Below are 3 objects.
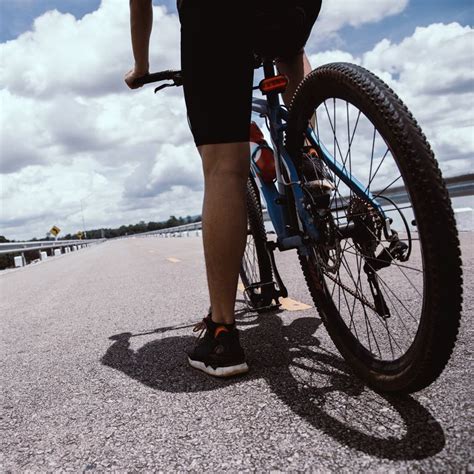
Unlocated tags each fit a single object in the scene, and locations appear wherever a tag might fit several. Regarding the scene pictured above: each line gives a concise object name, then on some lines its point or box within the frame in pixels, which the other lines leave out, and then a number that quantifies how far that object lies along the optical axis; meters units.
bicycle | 1.31
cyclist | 1.94
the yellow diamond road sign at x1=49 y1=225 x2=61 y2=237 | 58.41
